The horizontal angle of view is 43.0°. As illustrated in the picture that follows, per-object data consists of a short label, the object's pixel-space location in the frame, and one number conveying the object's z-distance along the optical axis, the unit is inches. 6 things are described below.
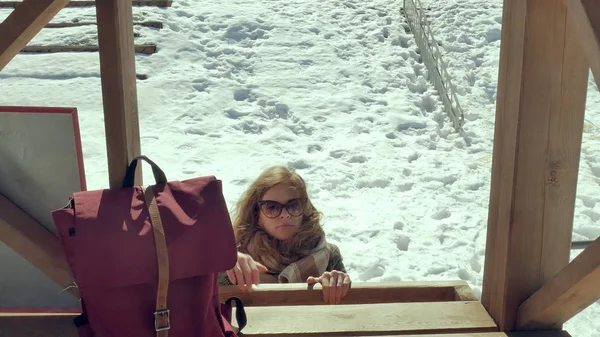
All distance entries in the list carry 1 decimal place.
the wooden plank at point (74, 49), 311.0
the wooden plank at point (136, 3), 345.1
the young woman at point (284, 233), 113.3
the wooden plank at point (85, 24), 327.3
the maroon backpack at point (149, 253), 75.9
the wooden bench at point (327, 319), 90.9
